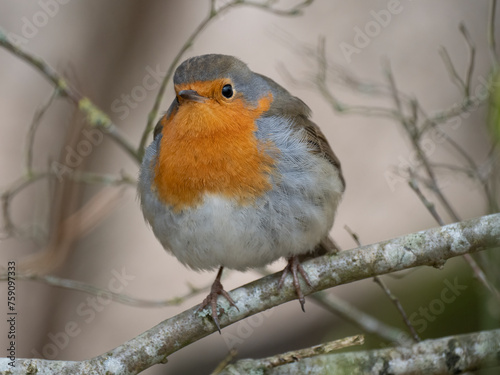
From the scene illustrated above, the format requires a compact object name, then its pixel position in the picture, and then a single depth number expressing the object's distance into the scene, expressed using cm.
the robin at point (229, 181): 705
